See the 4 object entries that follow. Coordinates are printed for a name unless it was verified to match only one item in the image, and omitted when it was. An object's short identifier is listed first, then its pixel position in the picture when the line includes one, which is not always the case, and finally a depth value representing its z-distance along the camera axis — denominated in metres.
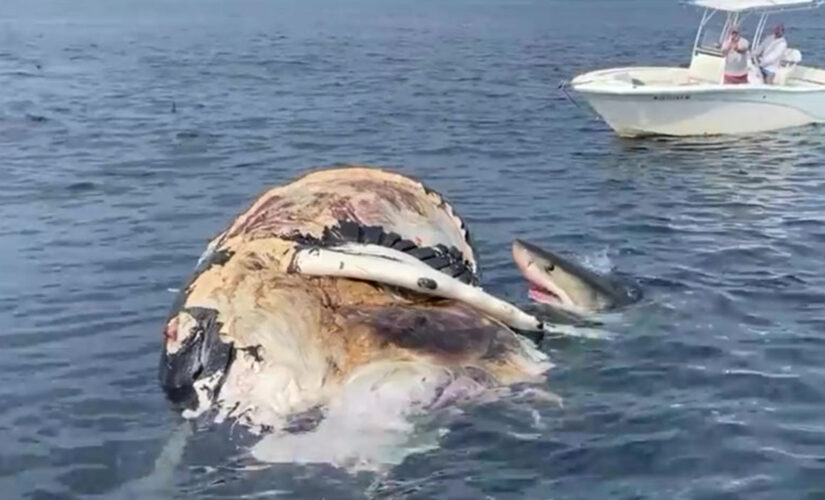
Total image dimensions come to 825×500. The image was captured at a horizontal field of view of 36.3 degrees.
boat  22.52
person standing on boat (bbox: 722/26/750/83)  23.16
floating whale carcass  7.91
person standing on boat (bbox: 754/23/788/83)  23.77
